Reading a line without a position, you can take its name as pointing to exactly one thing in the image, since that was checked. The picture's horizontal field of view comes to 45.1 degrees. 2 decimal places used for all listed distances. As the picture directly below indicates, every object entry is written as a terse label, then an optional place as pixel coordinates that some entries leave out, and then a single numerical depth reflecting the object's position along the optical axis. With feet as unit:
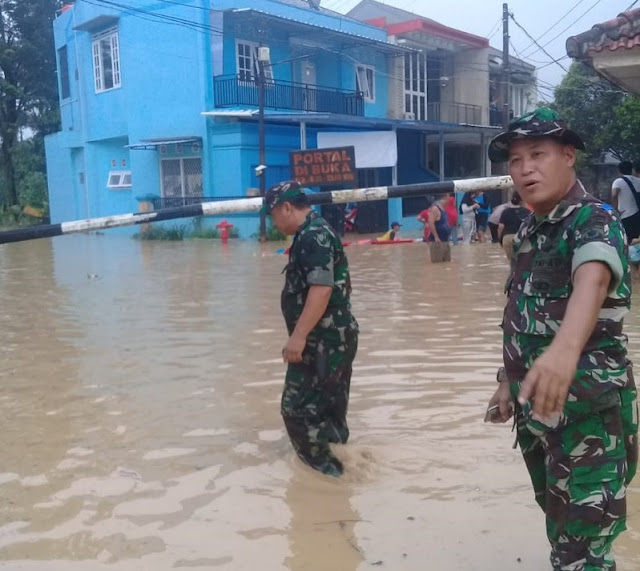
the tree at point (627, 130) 84.43
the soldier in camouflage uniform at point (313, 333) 12.45
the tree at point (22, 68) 111.45
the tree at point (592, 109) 94.17
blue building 77.10
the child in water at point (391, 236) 61.62
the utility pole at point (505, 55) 83.51
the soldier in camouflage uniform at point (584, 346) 7.23
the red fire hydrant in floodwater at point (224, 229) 72.90
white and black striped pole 16.16
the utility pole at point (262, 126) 67.15
